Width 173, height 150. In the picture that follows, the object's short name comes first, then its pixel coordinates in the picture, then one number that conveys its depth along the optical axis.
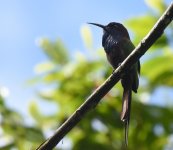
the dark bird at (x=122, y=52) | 5.11
